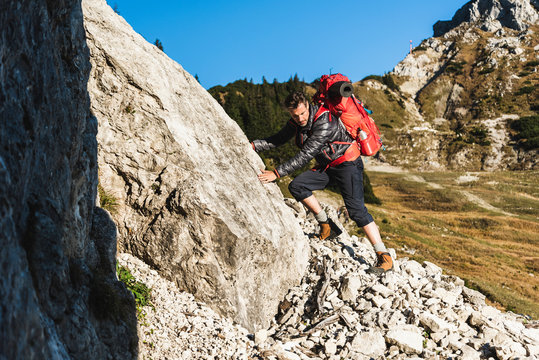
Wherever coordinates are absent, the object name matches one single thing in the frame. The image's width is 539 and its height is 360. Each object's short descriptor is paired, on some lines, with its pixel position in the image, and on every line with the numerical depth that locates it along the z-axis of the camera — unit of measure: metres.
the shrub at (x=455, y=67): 160.48
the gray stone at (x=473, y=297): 9.33
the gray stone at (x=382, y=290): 8.12
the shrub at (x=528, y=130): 98.94
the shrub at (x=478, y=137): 109.35
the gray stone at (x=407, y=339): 6.90
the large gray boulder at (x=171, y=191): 6.70
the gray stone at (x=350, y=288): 8.02
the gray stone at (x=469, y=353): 6.81
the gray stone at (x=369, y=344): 6.73
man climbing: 7.91
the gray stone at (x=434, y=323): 7.43
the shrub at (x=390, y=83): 158.50
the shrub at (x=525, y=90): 127.59
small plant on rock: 5.91
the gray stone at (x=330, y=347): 6.70
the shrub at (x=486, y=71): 147.43
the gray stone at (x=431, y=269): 10.82
